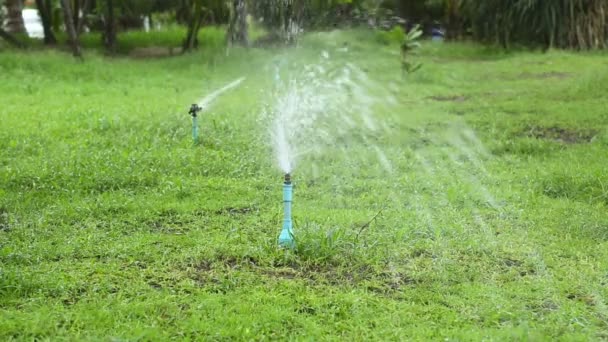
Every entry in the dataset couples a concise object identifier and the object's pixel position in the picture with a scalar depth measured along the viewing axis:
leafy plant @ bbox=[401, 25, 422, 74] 11.68
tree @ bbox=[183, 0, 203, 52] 14.37
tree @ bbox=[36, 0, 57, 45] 15.55
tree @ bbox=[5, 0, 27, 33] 15.91
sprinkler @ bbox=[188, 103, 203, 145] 6.33
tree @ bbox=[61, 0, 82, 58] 12.86
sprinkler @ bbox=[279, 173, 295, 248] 3.84
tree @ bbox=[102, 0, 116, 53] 14.55
